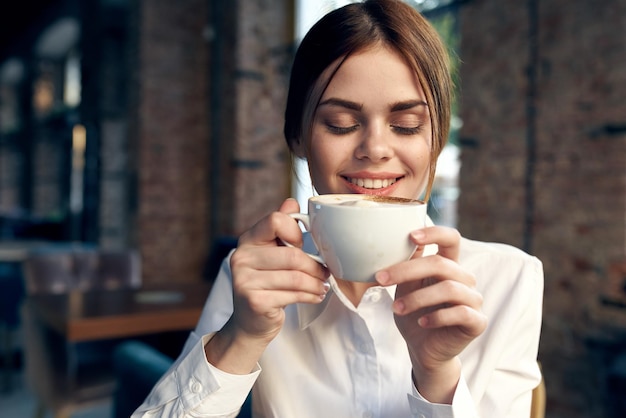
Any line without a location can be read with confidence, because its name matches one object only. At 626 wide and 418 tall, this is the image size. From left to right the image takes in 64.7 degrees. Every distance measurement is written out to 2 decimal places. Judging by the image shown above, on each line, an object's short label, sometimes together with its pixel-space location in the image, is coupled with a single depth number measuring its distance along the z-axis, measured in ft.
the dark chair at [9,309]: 12.49
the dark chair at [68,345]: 7.46
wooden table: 6.23
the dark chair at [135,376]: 3.66
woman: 2.05
